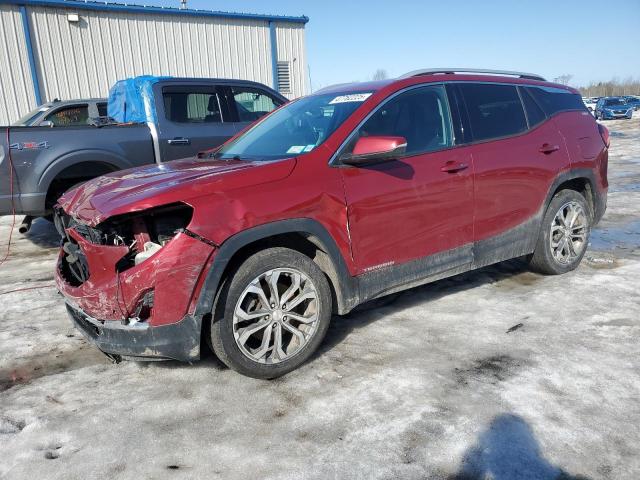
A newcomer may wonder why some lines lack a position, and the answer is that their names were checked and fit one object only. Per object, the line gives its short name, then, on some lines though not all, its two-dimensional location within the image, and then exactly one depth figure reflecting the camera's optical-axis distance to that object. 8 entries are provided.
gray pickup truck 5.34
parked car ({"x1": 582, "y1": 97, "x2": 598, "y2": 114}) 33.98
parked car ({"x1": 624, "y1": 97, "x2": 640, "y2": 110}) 29.94
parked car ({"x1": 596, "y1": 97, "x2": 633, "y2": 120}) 29.27
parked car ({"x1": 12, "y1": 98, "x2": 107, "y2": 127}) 8.19
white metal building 12.91
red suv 2.73
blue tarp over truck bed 6.29
